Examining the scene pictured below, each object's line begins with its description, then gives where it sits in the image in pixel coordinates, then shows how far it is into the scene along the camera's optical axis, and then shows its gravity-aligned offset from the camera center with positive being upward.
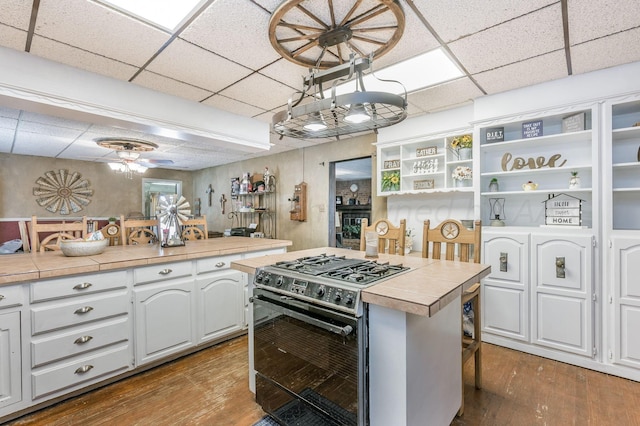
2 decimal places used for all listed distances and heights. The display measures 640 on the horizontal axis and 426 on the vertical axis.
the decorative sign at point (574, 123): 2.56 +0.78
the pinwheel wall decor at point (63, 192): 5.69 +0.43
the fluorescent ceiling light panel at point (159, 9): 1.61 +1.16
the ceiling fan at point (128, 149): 4.22 +0.98
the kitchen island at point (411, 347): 1.29 -0.65
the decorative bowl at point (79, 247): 2.31 -0.27
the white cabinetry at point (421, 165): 3.39 +0.57
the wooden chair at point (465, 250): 2.03 -0.31
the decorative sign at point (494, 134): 2.98 +0.78
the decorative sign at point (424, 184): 3.54 +0.33
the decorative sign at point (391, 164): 3.82 +0.62
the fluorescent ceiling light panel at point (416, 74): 2.27 +1.18
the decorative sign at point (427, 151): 3.50 +0.73
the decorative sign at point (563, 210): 2.70 +0.00
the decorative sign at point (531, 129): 2.77 +0.78
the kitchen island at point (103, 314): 1.82 -0.76
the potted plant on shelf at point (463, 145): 3.23 +0.73
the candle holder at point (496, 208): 3.17 +0.03
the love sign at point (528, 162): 2.81 +0.48
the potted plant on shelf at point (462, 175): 3.23 +0.40
